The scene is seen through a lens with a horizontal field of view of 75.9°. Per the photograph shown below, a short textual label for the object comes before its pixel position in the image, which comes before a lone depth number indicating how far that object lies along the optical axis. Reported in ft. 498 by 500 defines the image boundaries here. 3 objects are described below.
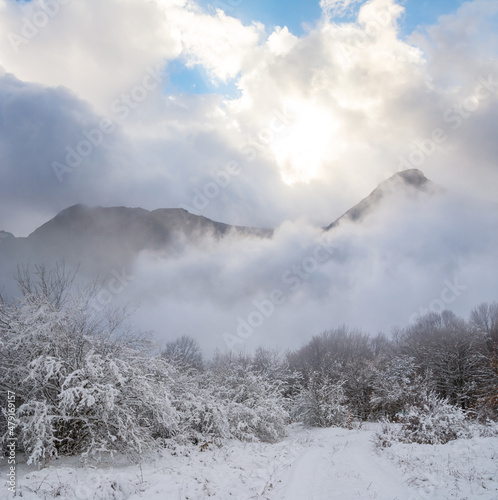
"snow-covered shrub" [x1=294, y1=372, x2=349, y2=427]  87.20
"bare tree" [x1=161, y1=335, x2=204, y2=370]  145.28
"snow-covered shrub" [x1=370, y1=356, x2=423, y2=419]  85.46
